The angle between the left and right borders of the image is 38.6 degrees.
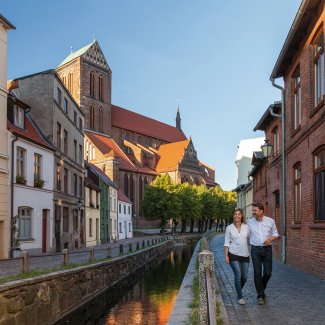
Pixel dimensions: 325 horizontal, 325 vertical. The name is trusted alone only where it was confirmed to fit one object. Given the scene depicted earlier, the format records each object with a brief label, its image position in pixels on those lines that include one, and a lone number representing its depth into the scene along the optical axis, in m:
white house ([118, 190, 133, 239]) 56.21
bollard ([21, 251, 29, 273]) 10.31
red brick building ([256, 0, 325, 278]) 11.77
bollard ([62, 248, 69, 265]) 13.47
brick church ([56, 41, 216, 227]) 74.25
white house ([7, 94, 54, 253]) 21.31
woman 8.54
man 8.66
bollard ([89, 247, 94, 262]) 16.30
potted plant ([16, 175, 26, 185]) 21.51
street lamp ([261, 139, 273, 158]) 19.30
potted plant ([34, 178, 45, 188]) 23.76
